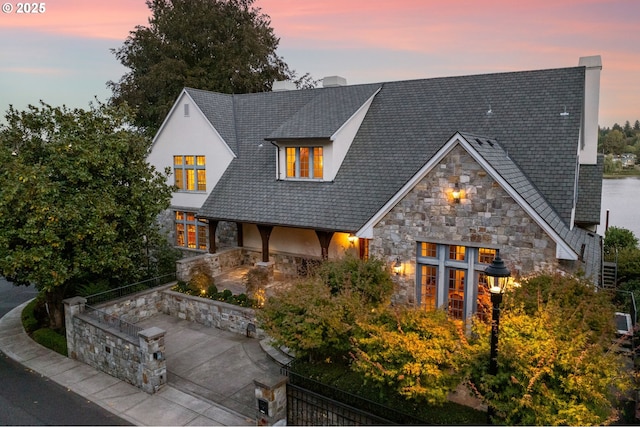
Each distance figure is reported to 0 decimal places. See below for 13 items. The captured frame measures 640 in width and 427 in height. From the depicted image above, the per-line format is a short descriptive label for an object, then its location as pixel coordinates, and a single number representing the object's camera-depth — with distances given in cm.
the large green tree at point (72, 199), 1236
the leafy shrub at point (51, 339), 1345
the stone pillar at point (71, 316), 1290
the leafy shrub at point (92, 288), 1462
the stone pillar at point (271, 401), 866
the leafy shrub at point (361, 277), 1141
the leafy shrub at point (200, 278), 1570
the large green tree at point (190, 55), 3109
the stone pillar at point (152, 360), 1078
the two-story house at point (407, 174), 1189
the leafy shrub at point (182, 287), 1597
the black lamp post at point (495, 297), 719
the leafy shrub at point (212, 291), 1520
